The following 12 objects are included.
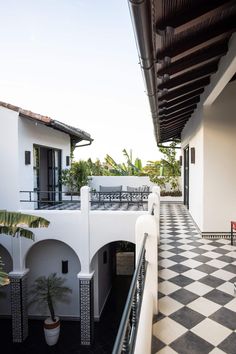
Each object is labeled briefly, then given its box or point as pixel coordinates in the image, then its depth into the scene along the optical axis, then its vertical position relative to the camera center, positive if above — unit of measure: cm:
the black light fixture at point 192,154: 894 +66
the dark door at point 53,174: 1195 +1
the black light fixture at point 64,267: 979 -342
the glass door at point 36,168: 1030 +25
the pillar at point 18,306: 888 -447
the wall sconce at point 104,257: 1136 -357
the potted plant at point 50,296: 865 -431
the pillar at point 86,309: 863 -447
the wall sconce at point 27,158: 911 +56
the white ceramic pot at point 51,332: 860 -512
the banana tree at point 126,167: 1603 +43
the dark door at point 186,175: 1189 -6
